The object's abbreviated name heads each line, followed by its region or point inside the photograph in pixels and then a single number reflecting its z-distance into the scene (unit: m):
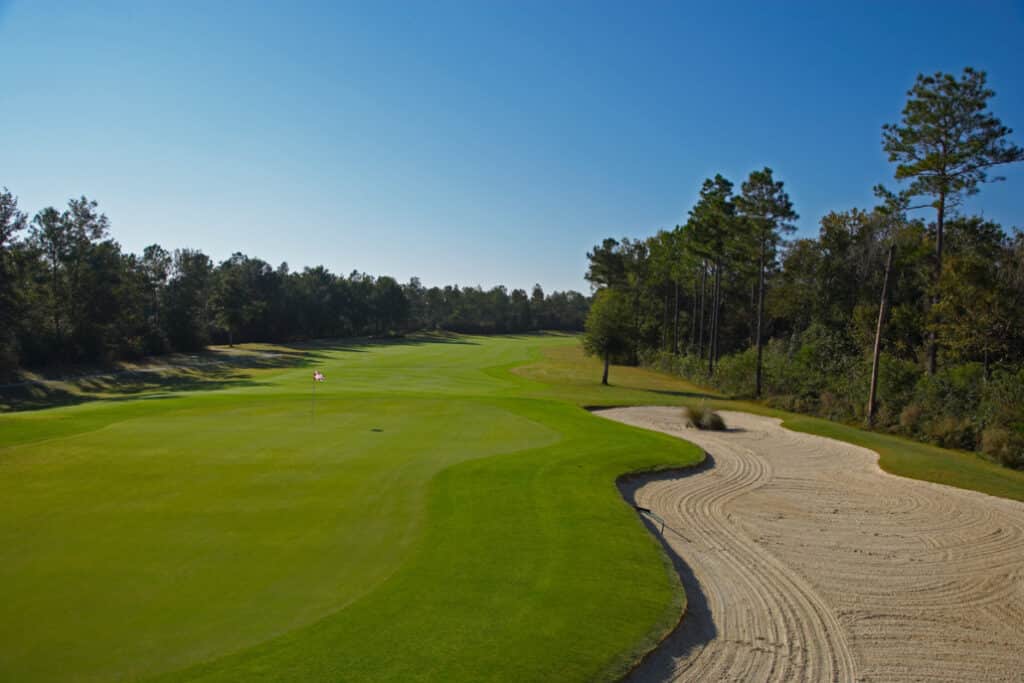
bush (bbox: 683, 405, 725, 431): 25.52
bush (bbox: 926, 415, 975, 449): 25.72
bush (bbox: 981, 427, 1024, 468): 22.25
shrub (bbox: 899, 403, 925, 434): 28.09
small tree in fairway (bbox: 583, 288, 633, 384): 45.75
